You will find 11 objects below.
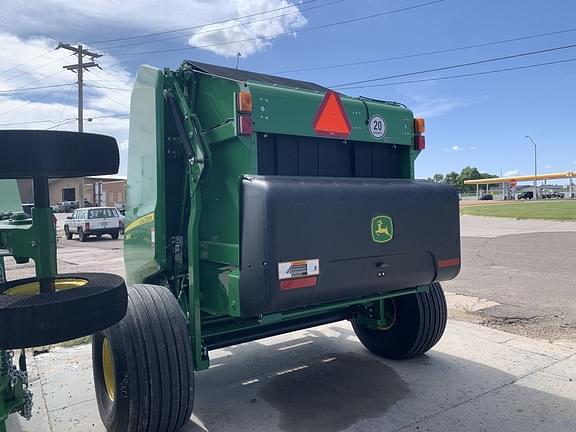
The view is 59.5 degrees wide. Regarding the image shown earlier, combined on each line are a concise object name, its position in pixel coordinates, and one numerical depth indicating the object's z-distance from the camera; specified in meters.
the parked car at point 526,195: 85.66
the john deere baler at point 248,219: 2.98
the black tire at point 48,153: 1.87
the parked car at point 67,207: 49.38
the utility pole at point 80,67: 28.88
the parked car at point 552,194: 88.54
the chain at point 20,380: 2.67
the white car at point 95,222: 22.06
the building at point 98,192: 46.00
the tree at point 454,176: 112.35
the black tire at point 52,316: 1.91
